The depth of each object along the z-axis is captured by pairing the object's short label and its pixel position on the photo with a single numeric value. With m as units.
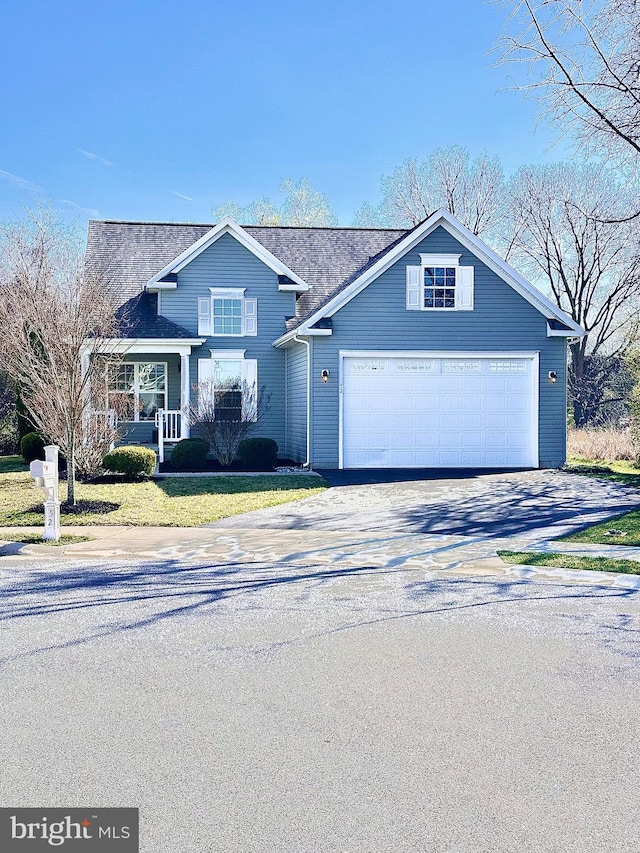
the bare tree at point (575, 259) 38.09
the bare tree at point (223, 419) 20.89
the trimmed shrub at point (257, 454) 20.42
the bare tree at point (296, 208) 44.19
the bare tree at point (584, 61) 11.79
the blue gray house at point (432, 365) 19.80
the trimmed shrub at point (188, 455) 20.25
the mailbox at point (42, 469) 10.60
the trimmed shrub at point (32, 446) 21.55
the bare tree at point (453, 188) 40.44
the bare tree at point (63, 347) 13.58
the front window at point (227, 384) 23.06
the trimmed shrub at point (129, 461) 17.30
